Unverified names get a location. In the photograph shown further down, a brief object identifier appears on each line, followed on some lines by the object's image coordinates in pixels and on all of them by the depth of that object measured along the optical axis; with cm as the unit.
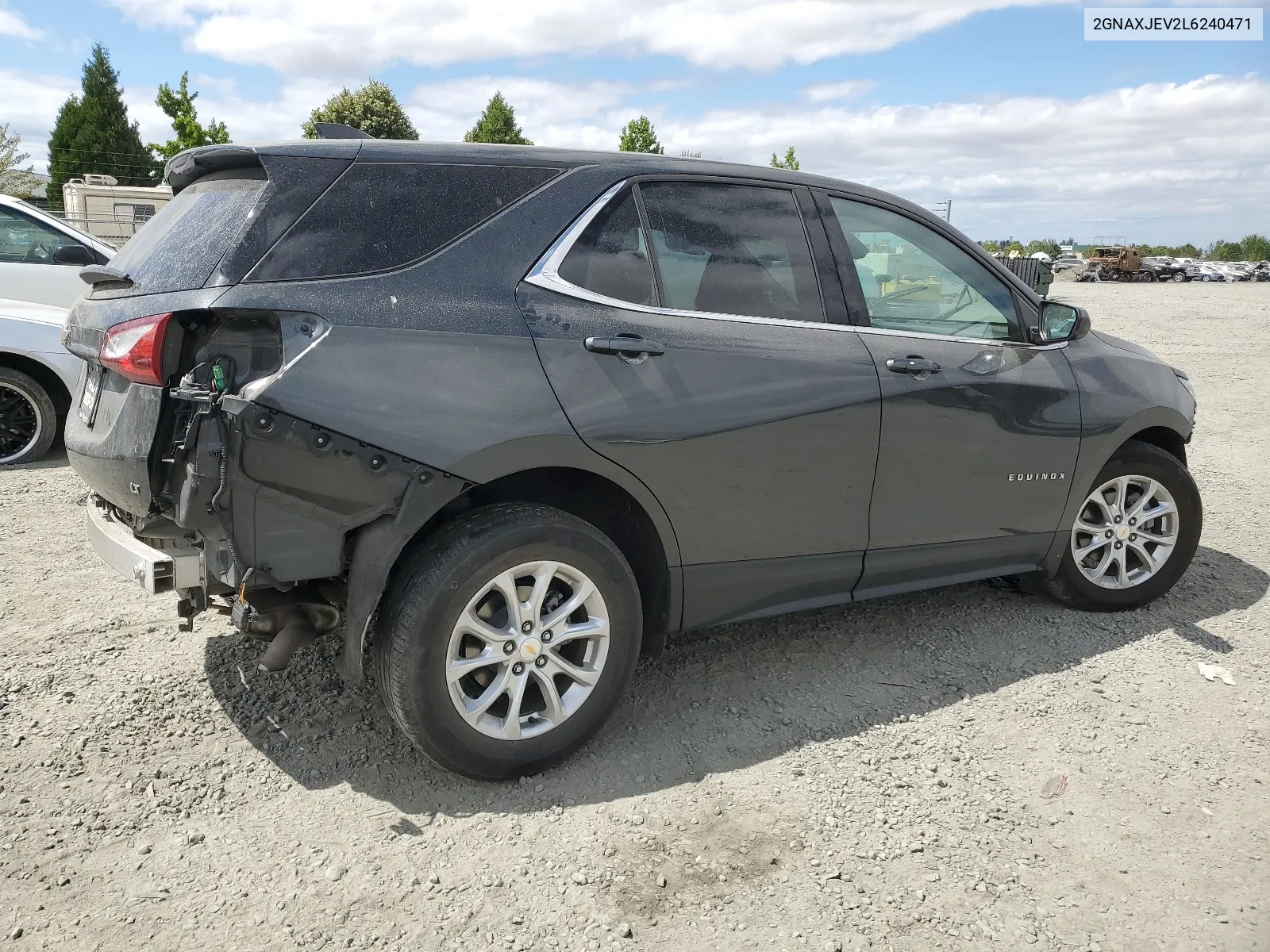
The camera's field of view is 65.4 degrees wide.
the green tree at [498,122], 5012
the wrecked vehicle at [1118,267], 5019
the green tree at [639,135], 4384
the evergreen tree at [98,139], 4366
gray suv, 275
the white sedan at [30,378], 681
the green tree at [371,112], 4616
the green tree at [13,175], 3691
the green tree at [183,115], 3131
